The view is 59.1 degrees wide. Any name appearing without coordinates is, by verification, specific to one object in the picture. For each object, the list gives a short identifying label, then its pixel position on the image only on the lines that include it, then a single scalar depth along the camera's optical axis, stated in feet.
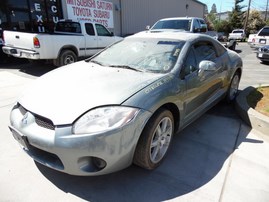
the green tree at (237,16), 146.10
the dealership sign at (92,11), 42.11
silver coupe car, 7.08
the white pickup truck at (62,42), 23.67
